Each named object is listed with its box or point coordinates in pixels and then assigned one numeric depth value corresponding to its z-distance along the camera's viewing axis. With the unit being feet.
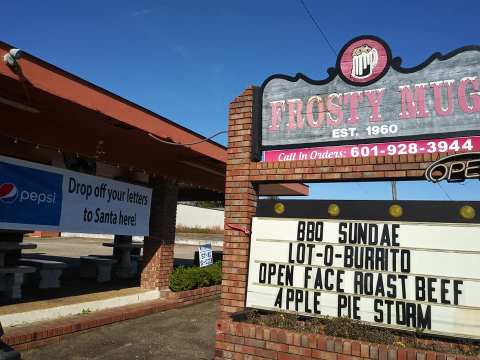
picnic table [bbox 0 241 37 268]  29.82
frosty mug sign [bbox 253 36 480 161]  16.07
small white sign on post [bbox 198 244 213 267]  42.01
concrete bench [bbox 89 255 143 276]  48.62
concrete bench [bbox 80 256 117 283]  39.83
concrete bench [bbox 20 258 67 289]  33.14
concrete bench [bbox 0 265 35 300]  28.30
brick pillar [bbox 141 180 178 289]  35.55
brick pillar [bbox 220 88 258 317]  18.81
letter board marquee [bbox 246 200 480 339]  14.80
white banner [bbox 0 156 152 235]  23.80
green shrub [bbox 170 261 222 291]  36.01
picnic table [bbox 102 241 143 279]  44.78
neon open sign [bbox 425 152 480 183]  15.08
